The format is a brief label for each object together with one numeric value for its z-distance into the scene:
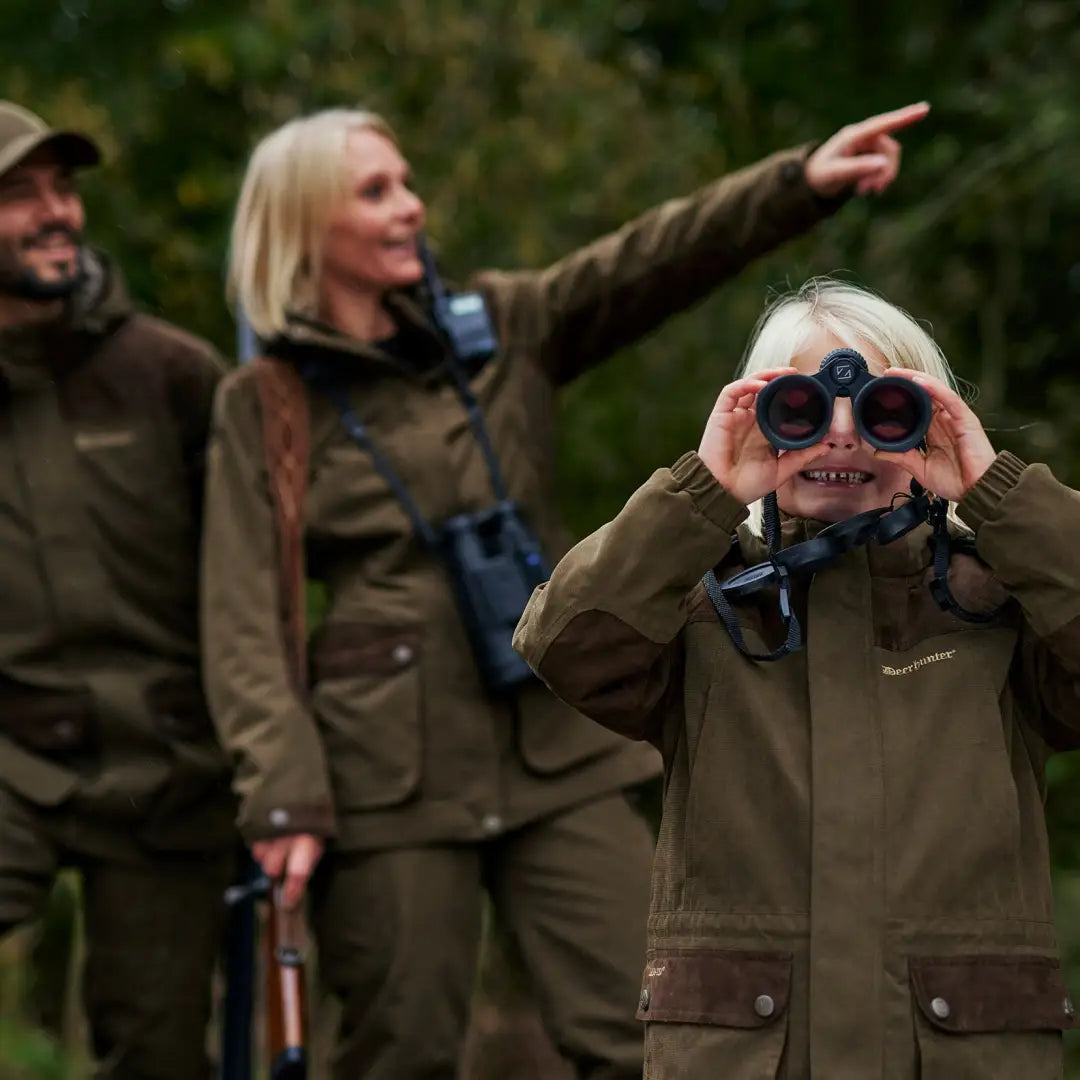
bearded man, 10.11
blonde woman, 9.16
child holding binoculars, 6.15
